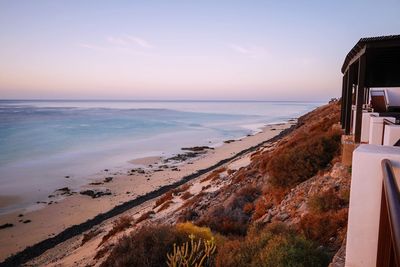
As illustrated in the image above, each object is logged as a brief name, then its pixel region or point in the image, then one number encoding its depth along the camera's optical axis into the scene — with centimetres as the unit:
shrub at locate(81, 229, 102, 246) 1274
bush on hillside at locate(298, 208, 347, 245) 568
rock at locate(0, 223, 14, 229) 1494
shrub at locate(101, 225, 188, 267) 657
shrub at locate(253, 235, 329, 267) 471
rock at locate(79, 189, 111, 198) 1945
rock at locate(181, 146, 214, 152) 3713
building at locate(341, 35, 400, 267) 171
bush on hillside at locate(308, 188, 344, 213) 663
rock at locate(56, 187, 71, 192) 2073
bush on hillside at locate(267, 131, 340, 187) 1015
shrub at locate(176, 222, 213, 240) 720
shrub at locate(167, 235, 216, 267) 594
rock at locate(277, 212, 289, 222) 747
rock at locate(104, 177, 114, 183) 2288
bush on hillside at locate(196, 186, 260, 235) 830
